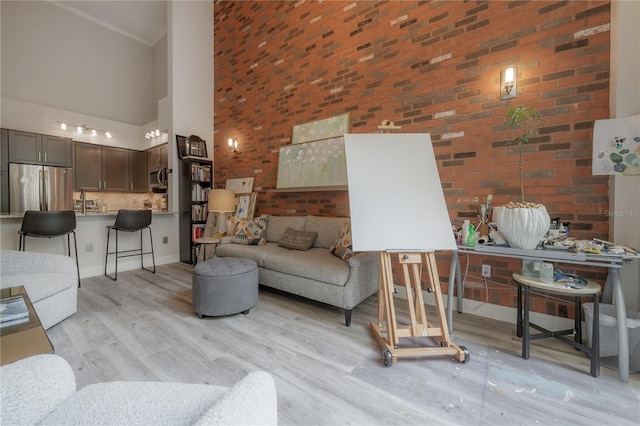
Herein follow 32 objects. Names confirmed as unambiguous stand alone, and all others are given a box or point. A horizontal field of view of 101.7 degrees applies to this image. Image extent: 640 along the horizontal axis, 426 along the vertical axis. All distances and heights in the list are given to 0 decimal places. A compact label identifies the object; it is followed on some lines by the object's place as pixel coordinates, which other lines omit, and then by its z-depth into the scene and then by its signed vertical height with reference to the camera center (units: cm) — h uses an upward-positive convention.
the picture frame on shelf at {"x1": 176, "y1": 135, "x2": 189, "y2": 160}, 443 +105
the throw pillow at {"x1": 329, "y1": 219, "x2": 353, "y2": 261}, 248 -39
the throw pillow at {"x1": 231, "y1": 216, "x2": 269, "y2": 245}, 346 -33
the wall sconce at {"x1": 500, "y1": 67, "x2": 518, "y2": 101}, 221 +106
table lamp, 385 +10
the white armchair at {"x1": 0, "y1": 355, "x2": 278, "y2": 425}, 55 -46
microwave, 499 +62
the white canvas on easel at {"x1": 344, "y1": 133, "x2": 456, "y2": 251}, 187 +9
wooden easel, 171 -84
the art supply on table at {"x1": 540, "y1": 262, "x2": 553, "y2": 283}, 178 -45
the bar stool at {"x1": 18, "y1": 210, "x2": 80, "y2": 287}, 278 -17
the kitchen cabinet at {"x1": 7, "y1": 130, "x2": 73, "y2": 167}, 432 +105
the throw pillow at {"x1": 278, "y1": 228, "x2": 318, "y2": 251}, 305 -38
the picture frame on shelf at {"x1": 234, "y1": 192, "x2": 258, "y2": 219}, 418 +3
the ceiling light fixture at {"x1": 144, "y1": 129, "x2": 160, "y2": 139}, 554 +162
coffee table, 100 -56
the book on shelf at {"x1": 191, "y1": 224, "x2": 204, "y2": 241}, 437 -39
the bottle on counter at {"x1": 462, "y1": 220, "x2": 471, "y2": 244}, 207 -20
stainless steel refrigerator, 427 +36
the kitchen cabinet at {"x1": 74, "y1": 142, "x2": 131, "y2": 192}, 510 +85
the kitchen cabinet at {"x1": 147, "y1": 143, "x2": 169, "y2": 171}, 520 +109
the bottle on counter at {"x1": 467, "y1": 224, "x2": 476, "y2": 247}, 204 -25
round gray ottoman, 229 -73
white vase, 175 -13
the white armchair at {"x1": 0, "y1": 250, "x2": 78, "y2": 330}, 198 -56
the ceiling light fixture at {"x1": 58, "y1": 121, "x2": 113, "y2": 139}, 497 +160
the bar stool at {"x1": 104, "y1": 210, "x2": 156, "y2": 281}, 346 -21
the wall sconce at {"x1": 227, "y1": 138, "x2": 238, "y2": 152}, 452 +112
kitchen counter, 303 -43
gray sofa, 229 -58
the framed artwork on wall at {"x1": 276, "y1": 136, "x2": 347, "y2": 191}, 322 +56
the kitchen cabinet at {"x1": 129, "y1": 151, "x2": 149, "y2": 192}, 586 +83
